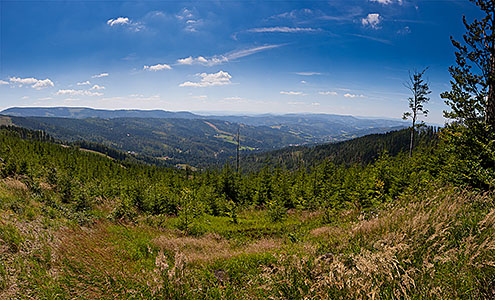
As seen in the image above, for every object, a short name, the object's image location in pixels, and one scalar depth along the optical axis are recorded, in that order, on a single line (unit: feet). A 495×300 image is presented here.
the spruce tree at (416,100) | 83.64
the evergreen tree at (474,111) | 27.96
